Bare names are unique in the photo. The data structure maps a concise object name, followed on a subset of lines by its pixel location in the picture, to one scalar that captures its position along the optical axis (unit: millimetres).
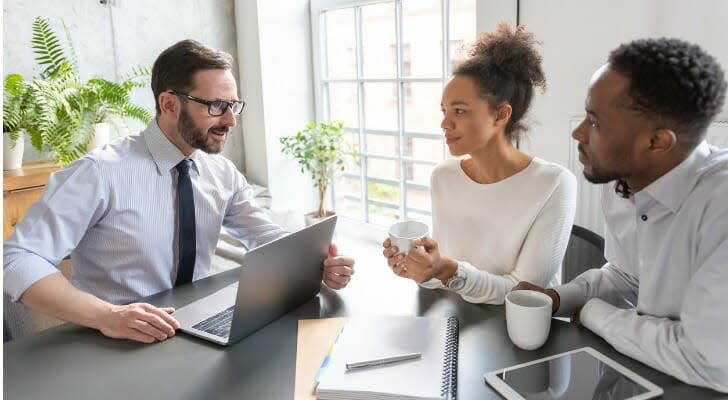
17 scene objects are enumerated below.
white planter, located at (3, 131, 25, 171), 2295
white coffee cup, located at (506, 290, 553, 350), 1041
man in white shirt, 930
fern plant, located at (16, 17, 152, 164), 2281
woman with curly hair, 1490
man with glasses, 1394
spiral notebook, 918
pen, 986
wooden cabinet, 2211
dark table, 956
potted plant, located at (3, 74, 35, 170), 2264
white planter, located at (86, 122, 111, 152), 2484
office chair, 1516
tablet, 897
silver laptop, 1108
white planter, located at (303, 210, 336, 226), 3227
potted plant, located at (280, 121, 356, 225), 3098
